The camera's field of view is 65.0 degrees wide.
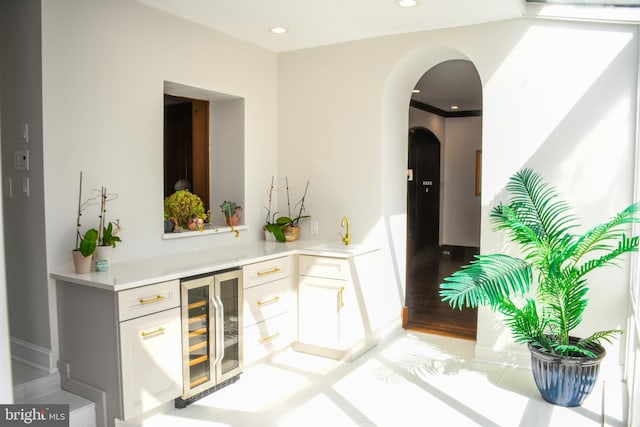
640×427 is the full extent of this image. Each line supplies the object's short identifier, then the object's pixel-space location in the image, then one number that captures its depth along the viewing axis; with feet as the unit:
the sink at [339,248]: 12.49
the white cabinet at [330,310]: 12.21
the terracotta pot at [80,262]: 9.09
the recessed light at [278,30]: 12.41
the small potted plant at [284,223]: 13.93
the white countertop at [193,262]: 8.80
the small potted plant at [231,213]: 13.48
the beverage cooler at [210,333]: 9.69
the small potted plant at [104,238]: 9.55
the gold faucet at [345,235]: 13.51
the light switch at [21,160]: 9.42
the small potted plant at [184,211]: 12.11
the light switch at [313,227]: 14.53
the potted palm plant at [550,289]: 9.50
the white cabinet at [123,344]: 8.55
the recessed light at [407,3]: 10.54
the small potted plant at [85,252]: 9.05
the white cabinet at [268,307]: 11.29
